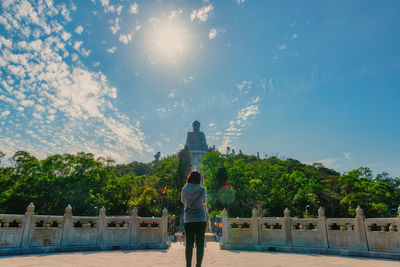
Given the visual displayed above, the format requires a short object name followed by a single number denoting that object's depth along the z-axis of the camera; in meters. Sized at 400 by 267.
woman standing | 3.67
